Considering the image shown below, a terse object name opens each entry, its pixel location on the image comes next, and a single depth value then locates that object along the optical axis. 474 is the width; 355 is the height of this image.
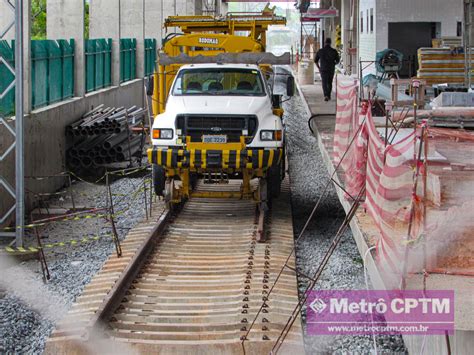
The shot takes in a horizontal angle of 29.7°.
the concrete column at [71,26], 25.32
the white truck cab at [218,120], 14.37
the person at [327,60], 30.10
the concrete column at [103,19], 36.97
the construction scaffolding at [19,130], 13.21
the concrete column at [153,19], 44.59
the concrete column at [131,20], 41.75
